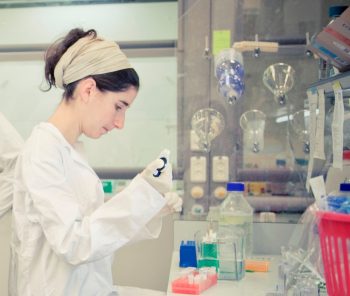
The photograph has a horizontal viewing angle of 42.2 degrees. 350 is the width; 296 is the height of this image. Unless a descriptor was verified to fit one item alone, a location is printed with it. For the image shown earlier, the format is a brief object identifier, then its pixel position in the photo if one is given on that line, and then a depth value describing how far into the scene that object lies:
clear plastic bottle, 1.82
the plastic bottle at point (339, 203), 0.93
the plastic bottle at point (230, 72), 2.03
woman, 1.21
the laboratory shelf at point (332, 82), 1.25
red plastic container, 0.88
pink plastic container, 1.39
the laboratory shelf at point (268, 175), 2.09
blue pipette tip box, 1.65
